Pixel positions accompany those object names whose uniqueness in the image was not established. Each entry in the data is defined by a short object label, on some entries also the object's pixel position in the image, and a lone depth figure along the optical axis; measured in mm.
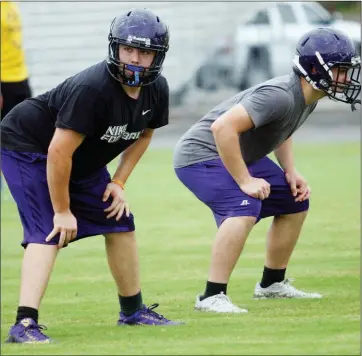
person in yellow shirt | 27625
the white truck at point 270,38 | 60125
